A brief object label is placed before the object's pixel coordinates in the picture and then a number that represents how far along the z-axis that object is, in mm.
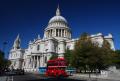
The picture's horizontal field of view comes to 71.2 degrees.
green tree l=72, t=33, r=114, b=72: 17406
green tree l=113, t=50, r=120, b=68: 30574
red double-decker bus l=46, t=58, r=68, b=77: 18913
